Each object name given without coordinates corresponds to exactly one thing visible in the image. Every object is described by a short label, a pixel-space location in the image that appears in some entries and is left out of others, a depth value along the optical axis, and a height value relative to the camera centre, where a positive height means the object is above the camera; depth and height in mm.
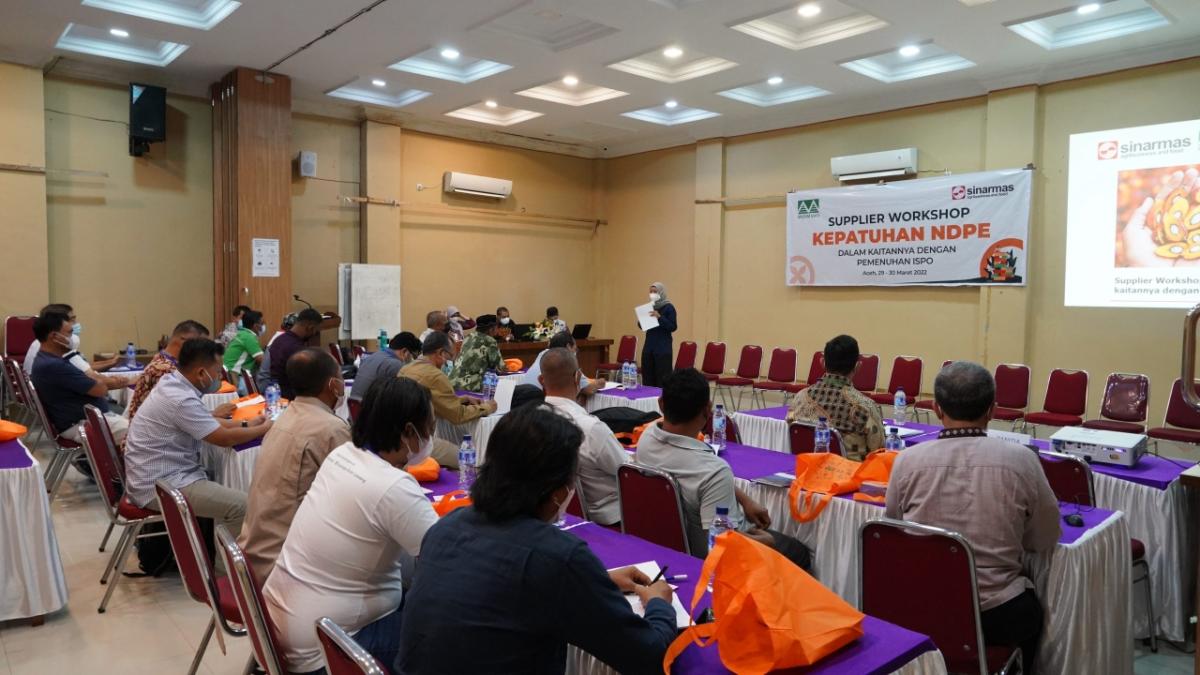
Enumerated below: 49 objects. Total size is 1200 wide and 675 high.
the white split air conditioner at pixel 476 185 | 10859 +1609
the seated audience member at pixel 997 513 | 2346 -638
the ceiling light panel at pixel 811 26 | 6957 +2560
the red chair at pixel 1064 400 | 6449 -796
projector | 3672 -672
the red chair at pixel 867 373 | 7906 -710
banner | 8188 +826
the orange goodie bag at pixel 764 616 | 1591 -660
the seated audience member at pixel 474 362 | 6445 -532
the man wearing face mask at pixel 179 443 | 3609 -700
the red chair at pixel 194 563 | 2314 -841
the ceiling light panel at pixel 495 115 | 10547 +2533
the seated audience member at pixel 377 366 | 5422 -487
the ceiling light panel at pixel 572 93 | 9375 +2540
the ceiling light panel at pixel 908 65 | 7957 +2539
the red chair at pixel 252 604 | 1878 -769
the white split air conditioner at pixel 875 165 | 8823 +1620
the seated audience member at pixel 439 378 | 5113 -535
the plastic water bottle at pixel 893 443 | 4055 -730
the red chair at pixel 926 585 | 2223 -832
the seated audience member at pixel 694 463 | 2750 -587
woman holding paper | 8727 -456
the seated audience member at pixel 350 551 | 1951 -648
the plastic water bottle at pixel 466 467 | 3064 -690
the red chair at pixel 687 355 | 9898 -691
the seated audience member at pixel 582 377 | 6016 -610
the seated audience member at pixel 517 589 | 1464 -553
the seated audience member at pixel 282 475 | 2439 -568
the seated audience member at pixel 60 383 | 4918 -573
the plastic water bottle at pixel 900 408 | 5187 -718
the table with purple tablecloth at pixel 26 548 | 3295 -1109
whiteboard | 9773 -42
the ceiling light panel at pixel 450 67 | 8297 +2523
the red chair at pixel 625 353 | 10369 -707
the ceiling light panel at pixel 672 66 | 8305 +2563
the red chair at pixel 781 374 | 8578 -802
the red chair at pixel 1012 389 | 6820 -741
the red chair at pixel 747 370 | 8922 -785
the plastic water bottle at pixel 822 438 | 3908 -682
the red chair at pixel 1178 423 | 5745 -872
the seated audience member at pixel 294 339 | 5566 -318
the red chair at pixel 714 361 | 9320 -719
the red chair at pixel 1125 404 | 5941 -755
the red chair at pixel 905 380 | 7463 -734
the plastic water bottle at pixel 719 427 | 3988 -647
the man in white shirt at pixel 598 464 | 3143 -666
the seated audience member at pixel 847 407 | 4043 -546
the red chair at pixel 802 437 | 4125 -718
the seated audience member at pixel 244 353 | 7035 -525
